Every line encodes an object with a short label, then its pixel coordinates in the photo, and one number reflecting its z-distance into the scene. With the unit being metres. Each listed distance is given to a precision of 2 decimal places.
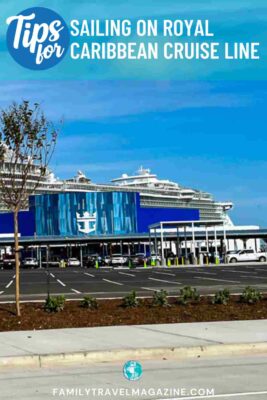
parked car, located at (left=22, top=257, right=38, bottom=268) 75.56
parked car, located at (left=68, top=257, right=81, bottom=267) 82.25
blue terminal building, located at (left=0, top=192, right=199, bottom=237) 118.38
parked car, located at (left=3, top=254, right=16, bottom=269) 73.18
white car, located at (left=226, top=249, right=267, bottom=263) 67.25
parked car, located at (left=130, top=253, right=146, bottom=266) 68.81
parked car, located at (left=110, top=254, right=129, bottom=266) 71.00
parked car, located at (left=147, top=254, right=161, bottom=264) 66.25
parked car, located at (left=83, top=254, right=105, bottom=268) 72.29
